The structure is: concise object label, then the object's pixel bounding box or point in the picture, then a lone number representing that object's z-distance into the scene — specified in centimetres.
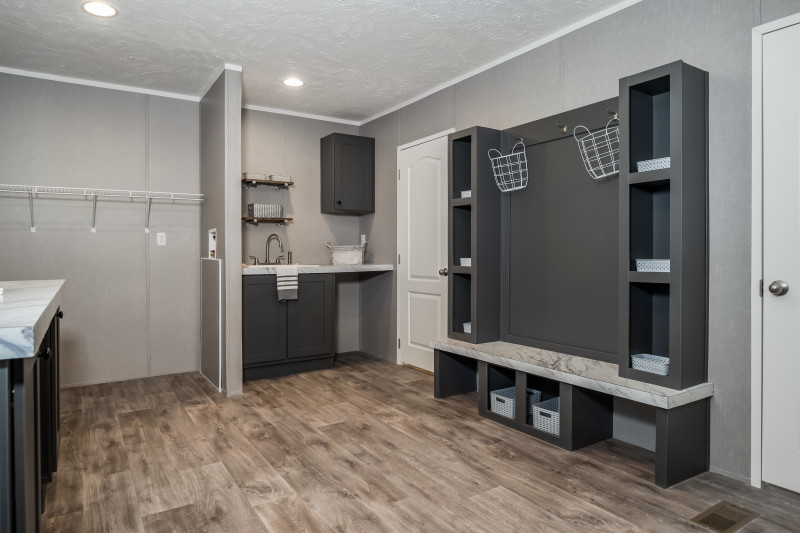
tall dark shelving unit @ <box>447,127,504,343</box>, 358
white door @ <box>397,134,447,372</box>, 452
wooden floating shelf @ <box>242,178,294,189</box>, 494
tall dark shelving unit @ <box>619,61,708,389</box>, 246
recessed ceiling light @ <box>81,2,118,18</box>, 296
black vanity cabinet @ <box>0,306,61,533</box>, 123
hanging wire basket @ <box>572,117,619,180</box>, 298
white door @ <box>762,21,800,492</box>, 229
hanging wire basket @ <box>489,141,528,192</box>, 355
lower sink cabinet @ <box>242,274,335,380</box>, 442
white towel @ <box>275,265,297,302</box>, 448
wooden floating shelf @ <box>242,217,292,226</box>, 498
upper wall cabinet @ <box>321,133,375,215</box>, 528
